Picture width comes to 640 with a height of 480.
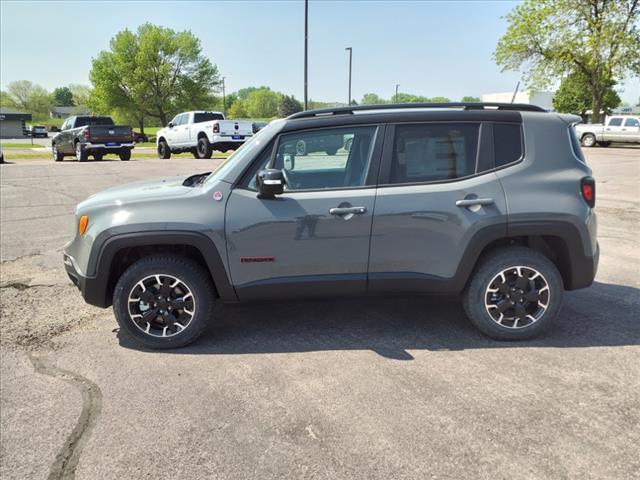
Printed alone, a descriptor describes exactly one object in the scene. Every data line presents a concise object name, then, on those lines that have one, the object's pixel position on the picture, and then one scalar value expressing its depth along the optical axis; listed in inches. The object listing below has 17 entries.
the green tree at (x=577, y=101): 1955.0
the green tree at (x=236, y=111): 4569.4
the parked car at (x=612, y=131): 1091.3
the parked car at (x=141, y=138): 2085.4
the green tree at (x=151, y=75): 2471.7
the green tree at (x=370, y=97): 4213.6
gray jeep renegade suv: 142.9
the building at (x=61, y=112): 5723.4
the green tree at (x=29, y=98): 4681.8
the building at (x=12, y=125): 3117.4
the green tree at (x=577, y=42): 1234.0
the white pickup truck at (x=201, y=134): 741.3
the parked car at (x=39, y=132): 2903.5
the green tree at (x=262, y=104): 6151.6
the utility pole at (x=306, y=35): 957.2
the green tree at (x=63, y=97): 6779.0
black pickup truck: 818.2
